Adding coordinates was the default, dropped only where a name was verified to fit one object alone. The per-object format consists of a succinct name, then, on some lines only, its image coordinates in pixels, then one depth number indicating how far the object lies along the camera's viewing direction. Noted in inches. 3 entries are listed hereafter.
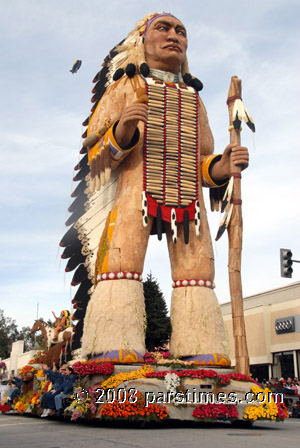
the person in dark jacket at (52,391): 379.8
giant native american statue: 367.9
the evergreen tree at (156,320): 424.2
